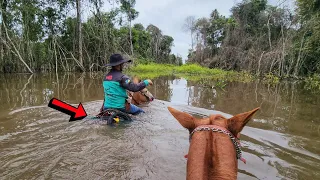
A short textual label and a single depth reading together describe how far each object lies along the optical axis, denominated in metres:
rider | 3.40
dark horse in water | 3.35
